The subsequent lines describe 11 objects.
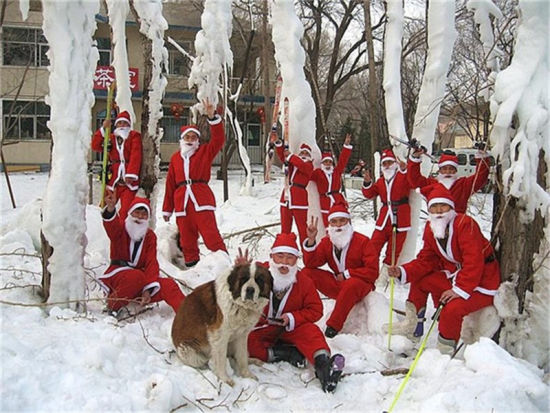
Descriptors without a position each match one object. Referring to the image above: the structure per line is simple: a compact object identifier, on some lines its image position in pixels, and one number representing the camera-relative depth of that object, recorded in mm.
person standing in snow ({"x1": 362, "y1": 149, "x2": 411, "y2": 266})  6945
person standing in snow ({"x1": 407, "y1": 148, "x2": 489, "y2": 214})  5988
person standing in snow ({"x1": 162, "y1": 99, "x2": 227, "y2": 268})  6680
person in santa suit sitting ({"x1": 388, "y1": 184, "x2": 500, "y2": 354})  4527
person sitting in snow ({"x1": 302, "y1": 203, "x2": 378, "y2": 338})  5375
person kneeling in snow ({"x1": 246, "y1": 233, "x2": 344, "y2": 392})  4582
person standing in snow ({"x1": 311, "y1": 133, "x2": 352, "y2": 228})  8148
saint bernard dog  3883
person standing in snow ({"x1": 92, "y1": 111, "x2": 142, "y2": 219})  7129
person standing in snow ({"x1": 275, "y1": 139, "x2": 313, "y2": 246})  7777
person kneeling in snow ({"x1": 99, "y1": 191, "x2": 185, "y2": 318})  5000
